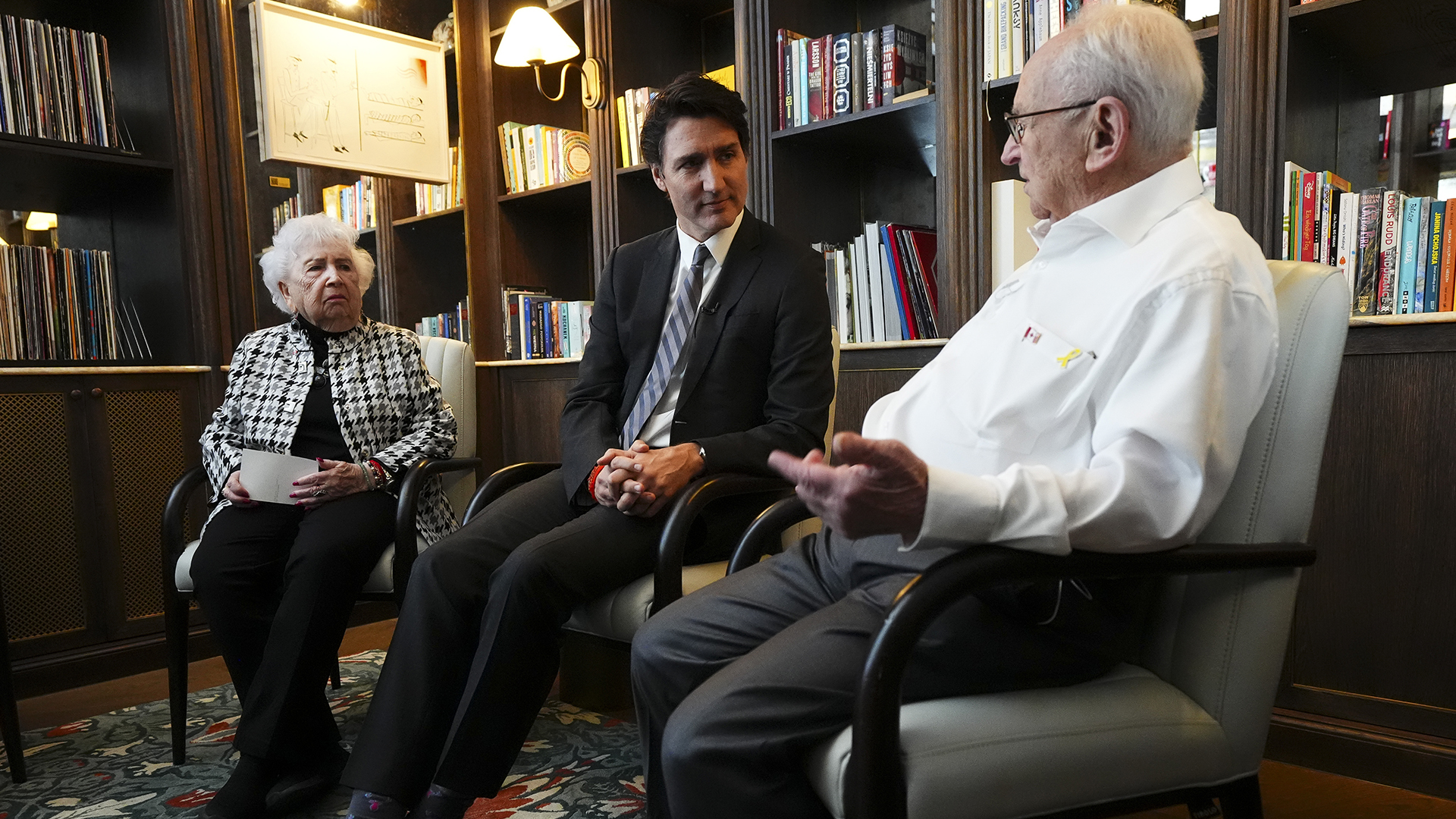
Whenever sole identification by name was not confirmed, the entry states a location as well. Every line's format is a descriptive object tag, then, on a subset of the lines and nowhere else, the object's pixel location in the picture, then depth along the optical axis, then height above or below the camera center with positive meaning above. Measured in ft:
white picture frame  9.41 +2.69
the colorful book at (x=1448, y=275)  5.49 +0.23
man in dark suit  4.99 -0.64
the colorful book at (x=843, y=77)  8.07 +2.19
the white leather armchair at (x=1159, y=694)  2.88 -1.25
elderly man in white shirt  2.99 -0.42
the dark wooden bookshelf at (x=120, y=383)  8.70 -0.22
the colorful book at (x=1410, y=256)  5.60 +0.35
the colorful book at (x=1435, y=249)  5.52 +0.37
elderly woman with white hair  6.04 -1.06
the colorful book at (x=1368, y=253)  5.71 +0.38
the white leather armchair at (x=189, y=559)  6.57 -1.46
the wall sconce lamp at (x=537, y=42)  10.16 +3.25
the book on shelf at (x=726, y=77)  9.19 +2.54
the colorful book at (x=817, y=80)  8.25 +2.22
